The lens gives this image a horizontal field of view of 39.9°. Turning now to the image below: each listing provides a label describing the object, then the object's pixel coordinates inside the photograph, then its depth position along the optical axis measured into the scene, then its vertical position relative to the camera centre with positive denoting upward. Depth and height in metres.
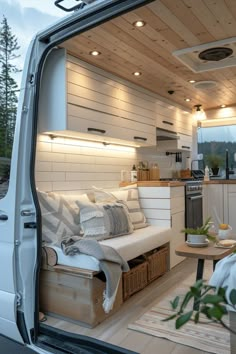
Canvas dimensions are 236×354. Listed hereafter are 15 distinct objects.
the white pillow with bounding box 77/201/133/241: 3.05 -0.44
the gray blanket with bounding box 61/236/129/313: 2.46 -0.66
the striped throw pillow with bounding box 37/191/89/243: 2.87 -0.38
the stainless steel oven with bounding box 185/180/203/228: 4.37 -0.42
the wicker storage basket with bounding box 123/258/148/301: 2.93 -0.97
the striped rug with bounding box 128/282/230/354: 2.11 -1.11
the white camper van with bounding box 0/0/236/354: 1.99 -0.02
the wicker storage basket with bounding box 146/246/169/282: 3.38 -0.96
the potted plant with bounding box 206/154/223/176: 6.04 +0.20
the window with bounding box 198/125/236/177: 6.04 +0.56
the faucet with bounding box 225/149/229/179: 5.82 +0.19
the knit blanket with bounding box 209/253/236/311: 1.72 -0.55
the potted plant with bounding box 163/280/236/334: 0.75 -0.31
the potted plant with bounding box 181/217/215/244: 2.73 -0.52
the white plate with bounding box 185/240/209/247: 2.71 -0.59
